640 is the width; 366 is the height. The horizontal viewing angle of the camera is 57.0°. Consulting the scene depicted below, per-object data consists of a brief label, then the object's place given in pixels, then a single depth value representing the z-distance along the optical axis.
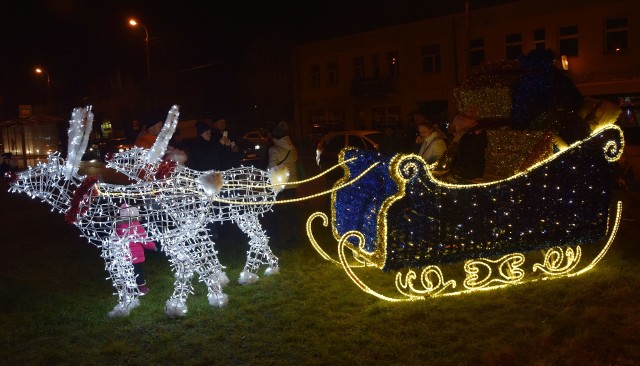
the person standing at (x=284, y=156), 8.02
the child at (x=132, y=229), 5.57
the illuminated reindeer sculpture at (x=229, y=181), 6.05
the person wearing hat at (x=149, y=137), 7.21
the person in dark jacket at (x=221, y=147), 8.36
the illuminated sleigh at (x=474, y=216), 5.27
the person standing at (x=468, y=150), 6.06
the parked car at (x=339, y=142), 17.38
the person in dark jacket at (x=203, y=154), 8.29
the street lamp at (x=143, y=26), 26.75
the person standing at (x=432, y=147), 6.71
